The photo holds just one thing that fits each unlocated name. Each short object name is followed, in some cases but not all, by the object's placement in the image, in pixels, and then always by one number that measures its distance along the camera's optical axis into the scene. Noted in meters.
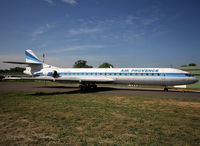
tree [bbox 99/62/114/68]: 113.44
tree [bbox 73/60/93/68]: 121.85
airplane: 17.77
